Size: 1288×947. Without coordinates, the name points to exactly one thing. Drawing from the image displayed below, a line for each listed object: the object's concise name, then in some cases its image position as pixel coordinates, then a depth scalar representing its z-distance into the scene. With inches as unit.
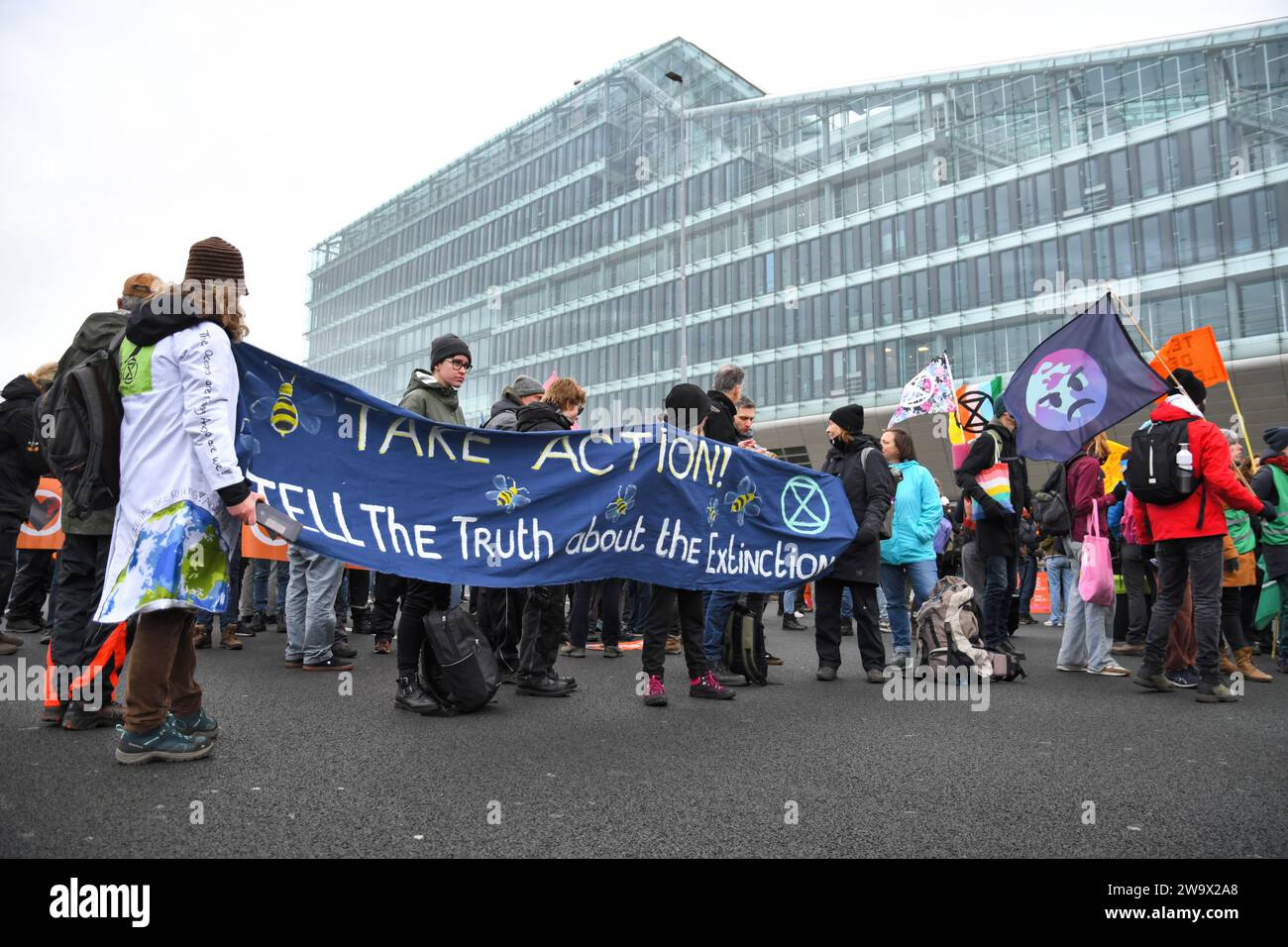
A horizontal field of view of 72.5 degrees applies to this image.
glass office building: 1395.2
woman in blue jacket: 277.6
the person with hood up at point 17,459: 236.5
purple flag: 253.4
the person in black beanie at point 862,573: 254.1
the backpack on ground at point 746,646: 243.3
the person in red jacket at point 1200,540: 224.5
